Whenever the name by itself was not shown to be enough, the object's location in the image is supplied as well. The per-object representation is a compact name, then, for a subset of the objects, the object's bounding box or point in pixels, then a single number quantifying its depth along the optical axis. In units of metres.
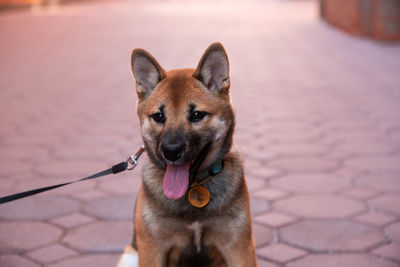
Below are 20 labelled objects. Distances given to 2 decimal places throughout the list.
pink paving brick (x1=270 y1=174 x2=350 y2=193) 4.38
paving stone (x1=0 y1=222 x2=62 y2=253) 3.38
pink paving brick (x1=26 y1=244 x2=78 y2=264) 3.23
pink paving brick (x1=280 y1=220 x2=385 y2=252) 3.35
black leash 2.73
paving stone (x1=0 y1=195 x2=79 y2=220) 3.89
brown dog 2.62
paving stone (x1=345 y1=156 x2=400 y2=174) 4.77
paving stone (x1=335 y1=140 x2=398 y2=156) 5.27
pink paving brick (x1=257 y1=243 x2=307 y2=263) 3.22
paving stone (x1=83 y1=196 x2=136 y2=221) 3.90
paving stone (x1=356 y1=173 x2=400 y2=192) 4.34
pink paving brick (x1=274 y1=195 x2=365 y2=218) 3.87
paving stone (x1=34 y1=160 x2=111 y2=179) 4.79
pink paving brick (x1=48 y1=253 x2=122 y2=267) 3.17
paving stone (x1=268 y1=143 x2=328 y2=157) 5.36
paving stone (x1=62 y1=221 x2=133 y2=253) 3.39
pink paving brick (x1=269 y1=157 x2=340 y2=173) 4.87
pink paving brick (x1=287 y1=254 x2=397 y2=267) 3.10
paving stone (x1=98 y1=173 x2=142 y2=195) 4.44
